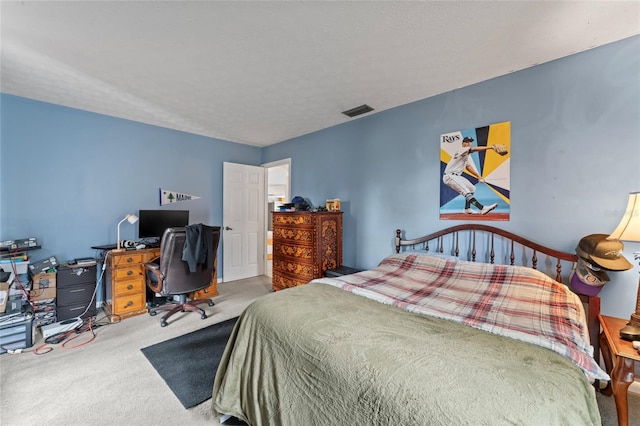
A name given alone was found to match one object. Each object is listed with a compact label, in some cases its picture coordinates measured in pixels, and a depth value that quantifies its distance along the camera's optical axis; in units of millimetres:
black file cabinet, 2812
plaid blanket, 1218
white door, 4480
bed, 852
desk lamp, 3207
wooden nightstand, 1267
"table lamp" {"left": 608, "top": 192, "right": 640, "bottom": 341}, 1406
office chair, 2762
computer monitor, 3465
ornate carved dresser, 3244
